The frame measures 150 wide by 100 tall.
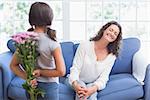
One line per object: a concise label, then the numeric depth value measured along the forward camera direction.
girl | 2.56
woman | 3.79
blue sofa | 3.92
